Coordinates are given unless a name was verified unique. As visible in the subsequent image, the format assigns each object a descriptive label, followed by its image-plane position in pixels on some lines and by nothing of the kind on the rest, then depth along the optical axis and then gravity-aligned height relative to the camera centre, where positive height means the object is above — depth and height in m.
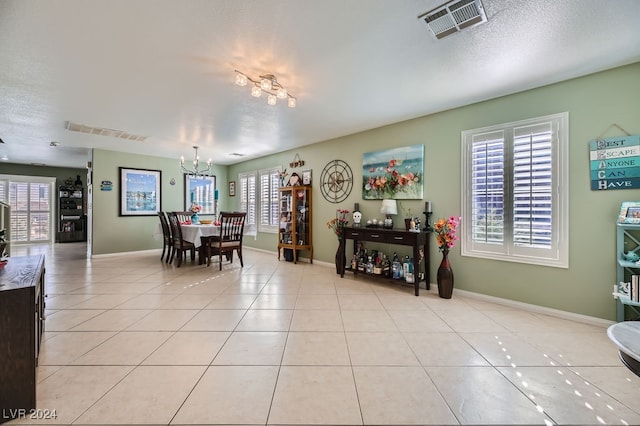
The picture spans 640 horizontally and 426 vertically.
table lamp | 3.99 +0.06
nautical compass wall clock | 4.90 +0.62
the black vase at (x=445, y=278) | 3.35 -0.84
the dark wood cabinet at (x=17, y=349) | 1.36 -0.73
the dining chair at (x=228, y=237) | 4.84 -0.49
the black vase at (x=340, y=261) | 4.43 -0.83
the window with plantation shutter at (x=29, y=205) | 7.61 +0.18
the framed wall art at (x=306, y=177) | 5.59 +0.77
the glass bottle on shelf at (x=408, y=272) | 3.67 -0.84
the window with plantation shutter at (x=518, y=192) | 2.78 +0.25
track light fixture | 2.61 +1.33
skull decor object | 4.49 -0.07
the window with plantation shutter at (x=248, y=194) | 7.07 +0.51
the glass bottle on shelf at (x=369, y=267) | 4.12 -0.86
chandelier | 7.15 +1.16
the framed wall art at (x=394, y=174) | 3.89 +0.63
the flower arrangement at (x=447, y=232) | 3.34 -0.24
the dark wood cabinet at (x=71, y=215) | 8.40 -0.13
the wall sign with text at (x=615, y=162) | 2.40 +0.49
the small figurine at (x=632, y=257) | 2.33 -0.38
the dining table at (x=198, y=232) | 4.75 -0.38
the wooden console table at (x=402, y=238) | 3.47 -0.38
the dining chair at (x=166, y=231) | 5.38 -0.40
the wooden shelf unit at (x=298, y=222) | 5.50 -0.21
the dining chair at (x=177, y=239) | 5.02 -0.54
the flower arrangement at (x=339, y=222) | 4.57 -0.17
